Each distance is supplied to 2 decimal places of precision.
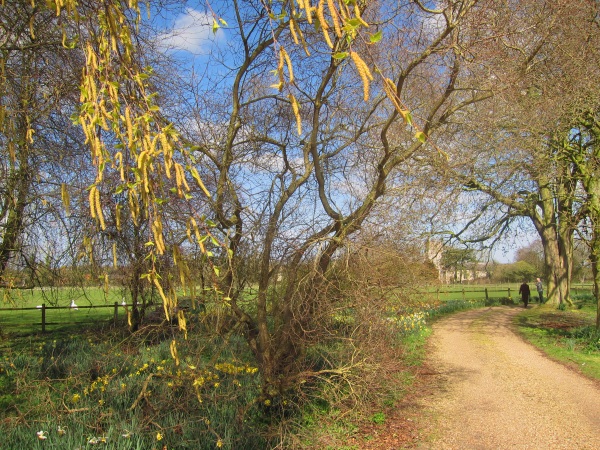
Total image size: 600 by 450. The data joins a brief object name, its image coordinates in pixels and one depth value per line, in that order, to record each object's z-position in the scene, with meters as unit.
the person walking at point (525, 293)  23.81
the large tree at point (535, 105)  7.86
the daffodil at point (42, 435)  4.44
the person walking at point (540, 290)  25.42
